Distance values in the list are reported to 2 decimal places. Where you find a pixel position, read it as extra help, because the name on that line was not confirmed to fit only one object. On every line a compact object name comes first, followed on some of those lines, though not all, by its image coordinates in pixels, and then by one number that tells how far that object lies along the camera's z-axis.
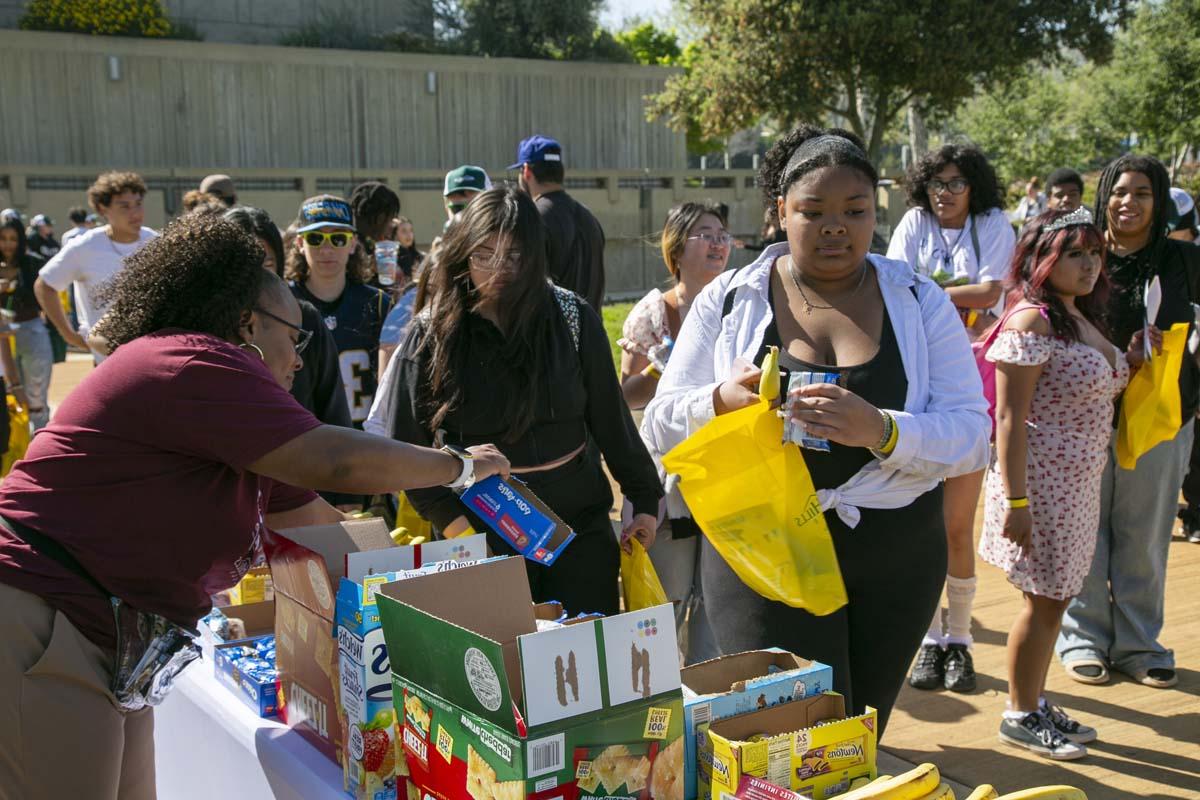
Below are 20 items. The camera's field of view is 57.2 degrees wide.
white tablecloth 2.33
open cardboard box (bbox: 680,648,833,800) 1.89
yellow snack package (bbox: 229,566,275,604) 3.19
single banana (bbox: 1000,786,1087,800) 1.71
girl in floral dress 3.76
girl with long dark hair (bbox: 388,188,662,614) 3.25
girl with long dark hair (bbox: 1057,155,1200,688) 4.56
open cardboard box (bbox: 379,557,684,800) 1.69
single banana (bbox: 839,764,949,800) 1.70
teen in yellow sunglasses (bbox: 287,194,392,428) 4.79
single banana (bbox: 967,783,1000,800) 1.73
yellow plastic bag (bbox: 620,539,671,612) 3.19
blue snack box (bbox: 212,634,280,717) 2.56
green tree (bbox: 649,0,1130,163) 22.14
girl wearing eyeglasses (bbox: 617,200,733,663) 4.39
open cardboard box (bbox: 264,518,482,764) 2.26
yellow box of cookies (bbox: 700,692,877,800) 1.78
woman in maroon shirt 2.11
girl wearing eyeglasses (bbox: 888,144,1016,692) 5.44
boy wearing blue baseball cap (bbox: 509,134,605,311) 6.03
